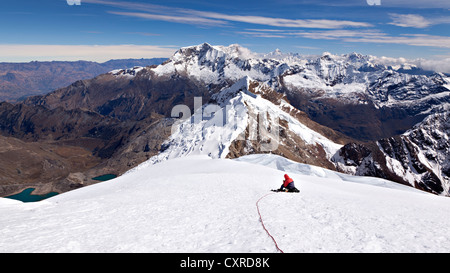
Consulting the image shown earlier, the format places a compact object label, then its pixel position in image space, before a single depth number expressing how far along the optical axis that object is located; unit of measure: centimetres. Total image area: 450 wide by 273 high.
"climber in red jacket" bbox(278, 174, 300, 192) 2403
